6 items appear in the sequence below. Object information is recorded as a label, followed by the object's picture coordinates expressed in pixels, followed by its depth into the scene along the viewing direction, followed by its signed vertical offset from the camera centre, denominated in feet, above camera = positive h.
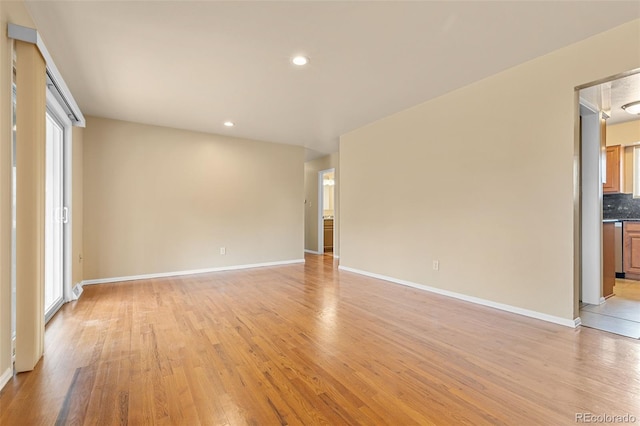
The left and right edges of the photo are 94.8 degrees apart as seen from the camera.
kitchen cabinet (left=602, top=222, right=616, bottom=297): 11.43 -1.81
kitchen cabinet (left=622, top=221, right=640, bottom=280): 14.67 -1.82
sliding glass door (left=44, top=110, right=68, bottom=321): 10.26 -0.11
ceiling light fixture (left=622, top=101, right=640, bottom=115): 11.38 +4.22
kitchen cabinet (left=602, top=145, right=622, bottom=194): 15.47 +2.15
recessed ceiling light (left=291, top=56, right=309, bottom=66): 8.97 +4.71
